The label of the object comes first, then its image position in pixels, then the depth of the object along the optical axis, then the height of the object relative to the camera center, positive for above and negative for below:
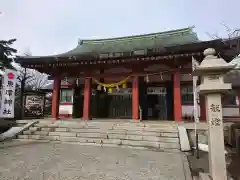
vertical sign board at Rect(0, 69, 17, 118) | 9.44 +0.56
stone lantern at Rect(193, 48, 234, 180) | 3.94 +0.06
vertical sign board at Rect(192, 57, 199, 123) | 7.53 +0.24
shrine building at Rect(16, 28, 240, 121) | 10.54 +2.03
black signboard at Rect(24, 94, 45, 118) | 13.20 +0.05
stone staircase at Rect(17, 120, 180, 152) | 8.06 -1.30
